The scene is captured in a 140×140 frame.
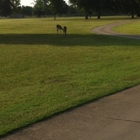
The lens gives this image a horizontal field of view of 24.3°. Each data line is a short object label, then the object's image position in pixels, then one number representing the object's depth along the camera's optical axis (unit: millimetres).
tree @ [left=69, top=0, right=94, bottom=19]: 96125
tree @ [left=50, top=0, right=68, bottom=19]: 117250
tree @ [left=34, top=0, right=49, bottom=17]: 160500
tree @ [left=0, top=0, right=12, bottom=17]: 78988
